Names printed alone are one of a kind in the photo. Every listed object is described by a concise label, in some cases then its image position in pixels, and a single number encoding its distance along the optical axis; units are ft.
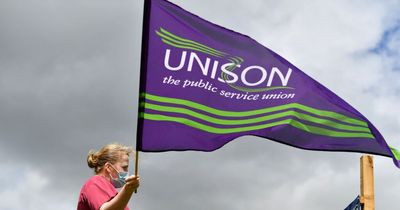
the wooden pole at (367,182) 30.50
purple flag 23.06
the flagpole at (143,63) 21.52
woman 17.48
